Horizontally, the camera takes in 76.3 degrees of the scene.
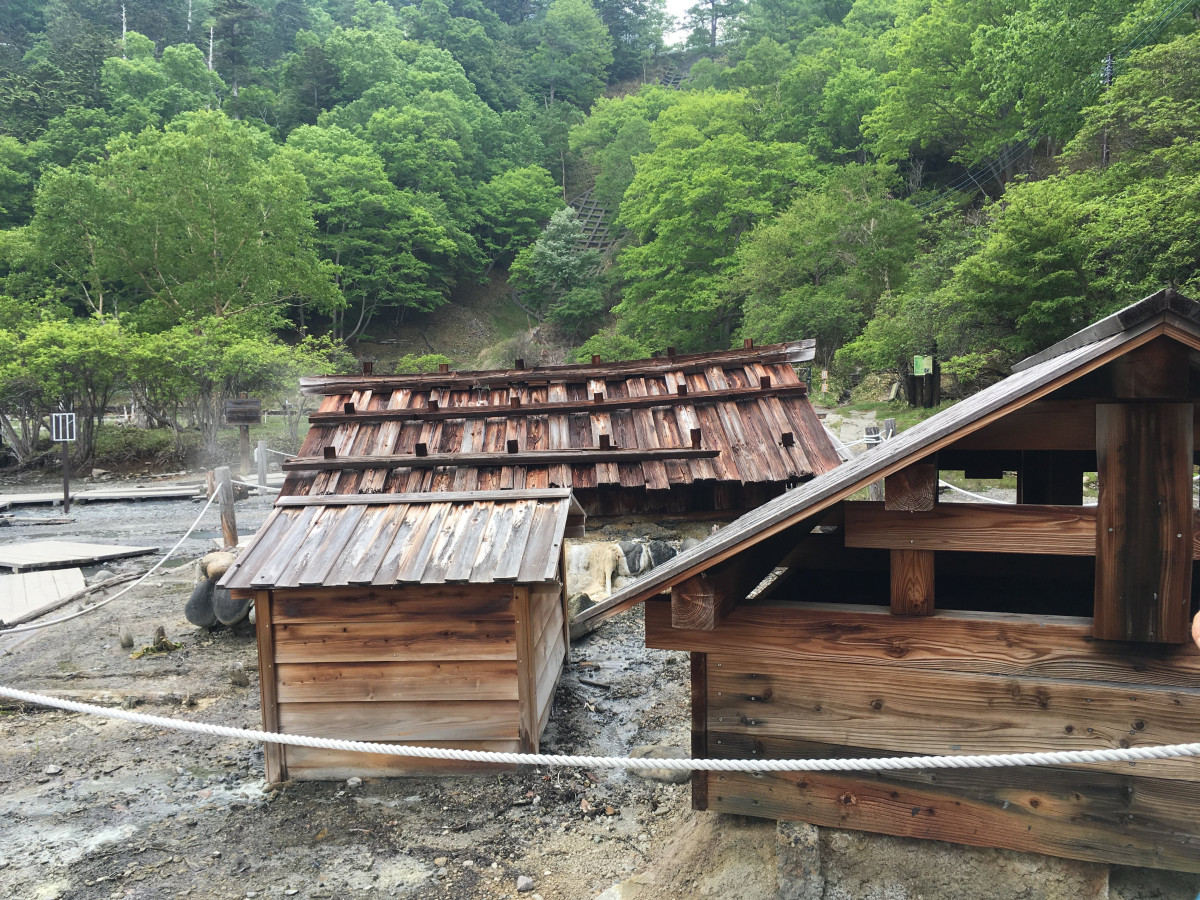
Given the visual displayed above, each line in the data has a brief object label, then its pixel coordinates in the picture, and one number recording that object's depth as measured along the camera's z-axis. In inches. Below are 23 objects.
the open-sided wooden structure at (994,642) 118.6
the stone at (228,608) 379.6
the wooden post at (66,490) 758.5
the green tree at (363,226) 1721.2
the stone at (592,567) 403.2
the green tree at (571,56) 2723.9
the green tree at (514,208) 2037.4
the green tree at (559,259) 1812.3
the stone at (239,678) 319.6
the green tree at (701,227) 1342.3
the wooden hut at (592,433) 423.2
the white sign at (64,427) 727.7
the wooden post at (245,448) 760.3
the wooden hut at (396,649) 230.2
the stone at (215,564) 394.5
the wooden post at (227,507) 486.3
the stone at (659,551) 414.3
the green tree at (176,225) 1306.6
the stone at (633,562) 413.4
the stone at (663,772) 228.2
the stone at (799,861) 138.3
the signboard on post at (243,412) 640.4
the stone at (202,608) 386.6
